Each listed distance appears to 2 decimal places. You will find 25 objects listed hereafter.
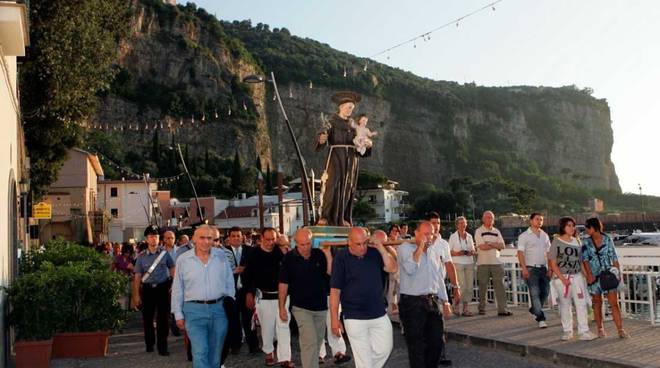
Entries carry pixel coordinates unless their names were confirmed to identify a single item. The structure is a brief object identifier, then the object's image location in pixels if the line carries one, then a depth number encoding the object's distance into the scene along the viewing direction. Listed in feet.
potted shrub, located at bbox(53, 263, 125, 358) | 31.01
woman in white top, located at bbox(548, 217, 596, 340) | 29.04
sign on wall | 53.57
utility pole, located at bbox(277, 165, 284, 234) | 87.71
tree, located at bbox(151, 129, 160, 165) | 291.79
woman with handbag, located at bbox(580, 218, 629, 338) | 28.37
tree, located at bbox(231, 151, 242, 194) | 285.95
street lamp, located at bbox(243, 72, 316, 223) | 56.94
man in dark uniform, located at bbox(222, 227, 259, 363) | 30.14
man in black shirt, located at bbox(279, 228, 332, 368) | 23.32
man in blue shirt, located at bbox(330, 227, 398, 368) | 19.29
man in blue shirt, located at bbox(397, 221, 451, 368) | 21.48
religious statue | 33.30
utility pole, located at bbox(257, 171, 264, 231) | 90.98
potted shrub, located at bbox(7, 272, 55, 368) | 28.25
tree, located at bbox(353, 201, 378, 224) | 259.68
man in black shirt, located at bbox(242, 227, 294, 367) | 28.32
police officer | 32.01
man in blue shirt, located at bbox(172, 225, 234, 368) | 20.85
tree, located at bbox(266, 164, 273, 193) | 282.89
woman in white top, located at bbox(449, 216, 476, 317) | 38.75
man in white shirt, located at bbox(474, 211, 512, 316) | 37.29
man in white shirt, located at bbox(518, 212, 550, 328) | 33.42
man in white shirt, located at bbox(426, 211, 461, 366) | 25.05
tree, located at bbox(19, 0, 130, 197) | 54.19
